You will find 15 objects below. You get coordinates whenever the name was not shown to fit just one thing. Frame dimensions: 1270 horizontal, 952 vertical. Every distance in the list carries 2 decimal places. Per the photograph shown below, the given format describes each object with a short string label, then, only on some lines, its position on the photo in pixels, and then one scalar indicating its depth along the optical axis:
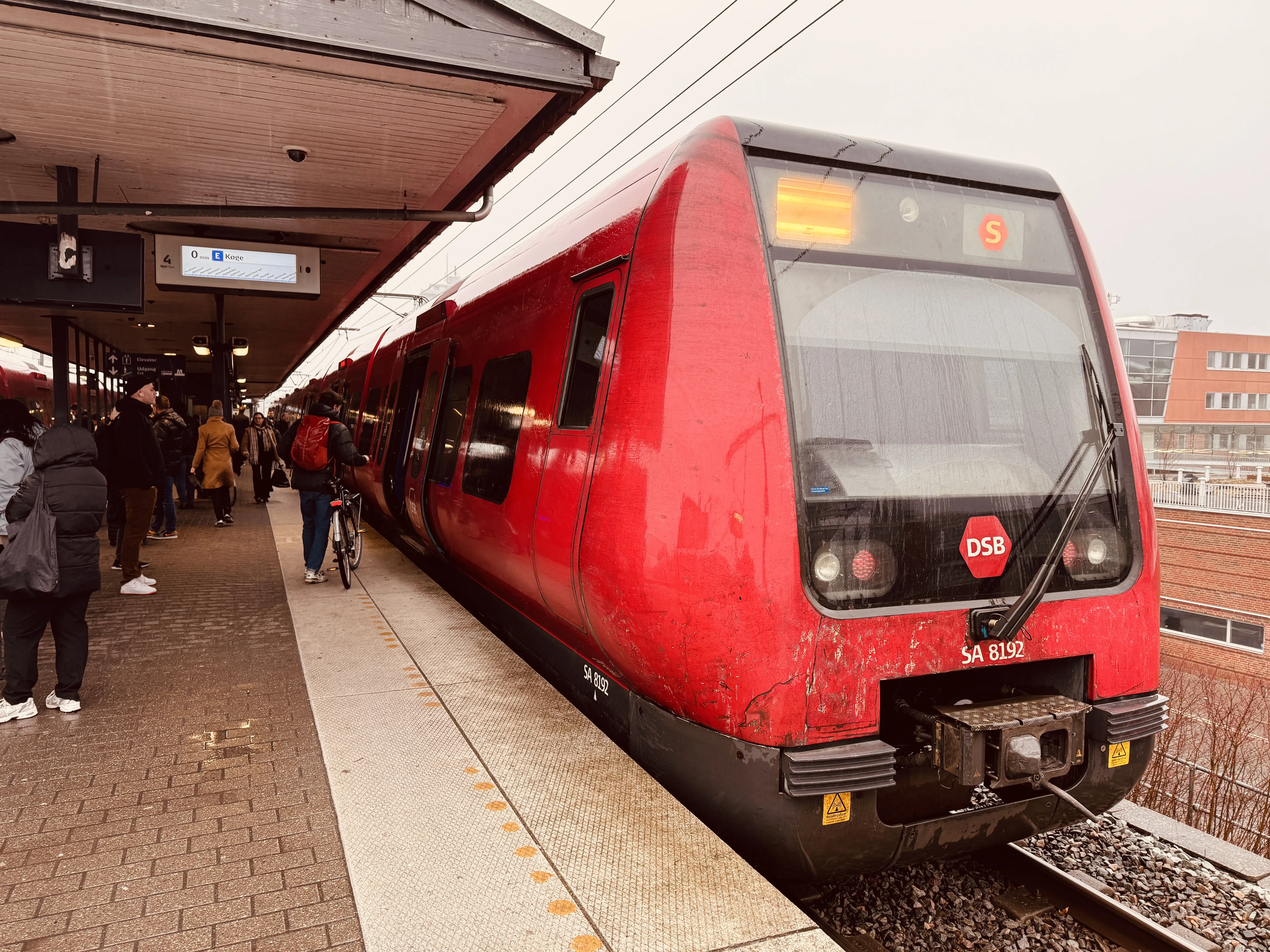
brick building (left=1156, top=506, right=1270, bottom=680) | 27.09
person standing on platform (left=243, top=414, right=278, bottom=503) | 14.95
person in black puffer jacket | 4.13
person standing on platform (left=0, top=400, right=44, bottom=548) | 4.16
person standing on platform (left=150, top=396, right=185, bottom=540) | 10.32
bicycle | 7.53
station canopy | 3.81
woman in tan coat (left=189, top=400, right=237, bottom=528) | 11.34
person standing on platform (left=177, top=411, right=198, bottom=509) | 12.90
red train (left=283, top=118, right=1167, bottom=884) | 2.83
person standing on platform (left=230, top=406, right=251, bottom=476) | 18.22
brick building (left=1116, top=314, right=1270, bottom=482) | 46.16
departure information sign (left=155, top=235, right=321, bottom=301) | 7.41
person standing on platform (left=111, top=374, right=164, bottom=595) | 7.06
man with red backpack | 7.52
